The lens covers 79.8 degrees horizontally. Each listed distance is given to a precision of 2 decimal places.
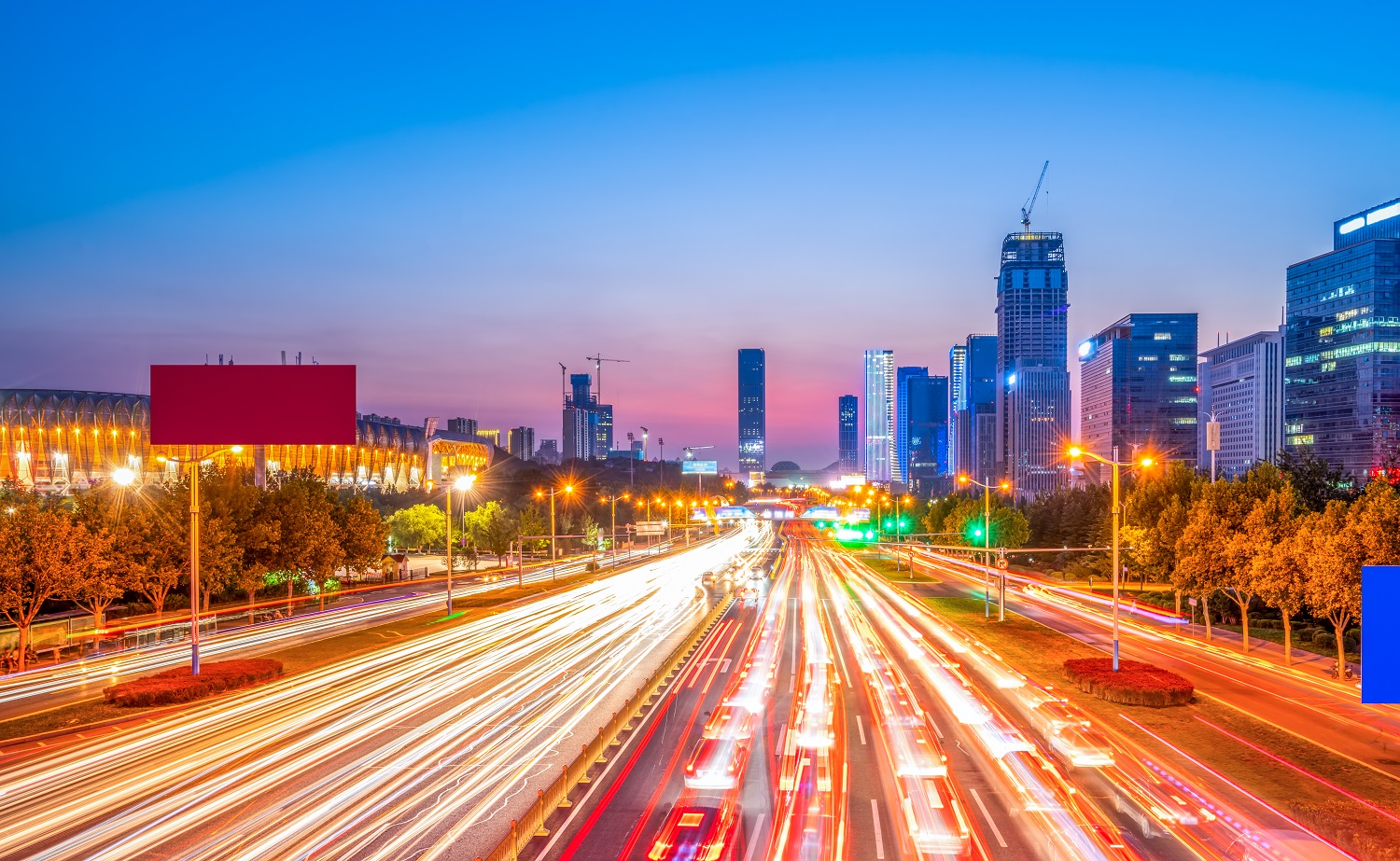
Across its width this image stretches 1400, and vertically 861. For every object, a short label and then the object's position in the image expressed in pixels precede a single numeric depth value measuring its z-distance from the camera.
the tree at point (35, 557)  34.25
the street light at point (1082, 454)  31.90
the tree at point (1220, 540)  37.78
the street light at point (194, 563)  30.84
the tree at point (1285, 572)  33.56
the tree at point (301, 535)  53.25
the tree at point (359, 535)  58.25
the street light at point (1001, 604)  48.84
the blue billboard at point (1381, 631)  14.69
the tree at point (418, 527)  101.88
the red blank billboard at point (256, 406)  32.50
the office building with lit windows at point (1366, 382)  188.88
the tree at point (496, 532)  92.56
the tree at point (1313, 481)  57.50
